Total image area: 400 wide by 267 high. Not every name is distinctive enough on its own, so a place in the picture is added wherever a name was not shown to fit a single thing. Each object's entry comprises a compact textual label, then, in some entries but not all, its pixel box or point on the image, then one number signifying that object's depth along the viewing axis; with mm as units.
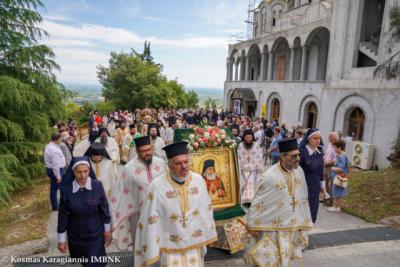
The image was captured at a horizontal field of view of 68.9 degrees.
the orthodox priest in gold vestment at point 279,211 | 4195
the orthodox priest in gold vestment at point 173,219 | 3385
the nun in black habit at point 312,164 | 5523
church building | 14734
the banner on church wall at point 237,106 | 31233
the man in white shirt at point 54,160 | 7215
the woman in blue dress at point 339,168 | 7641
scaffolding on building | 35578
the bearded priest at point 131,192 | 4570
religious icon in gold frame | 5227
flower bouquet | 5191
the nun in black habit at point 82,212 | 3748
